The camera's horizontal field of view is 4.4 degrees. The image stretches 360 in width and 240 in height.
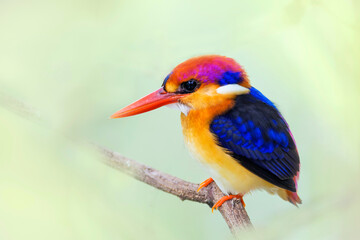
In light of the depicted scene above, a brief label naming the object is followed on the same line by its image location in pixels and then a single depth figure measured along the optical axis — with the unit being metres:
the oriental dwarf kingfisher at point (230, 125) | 2.35
